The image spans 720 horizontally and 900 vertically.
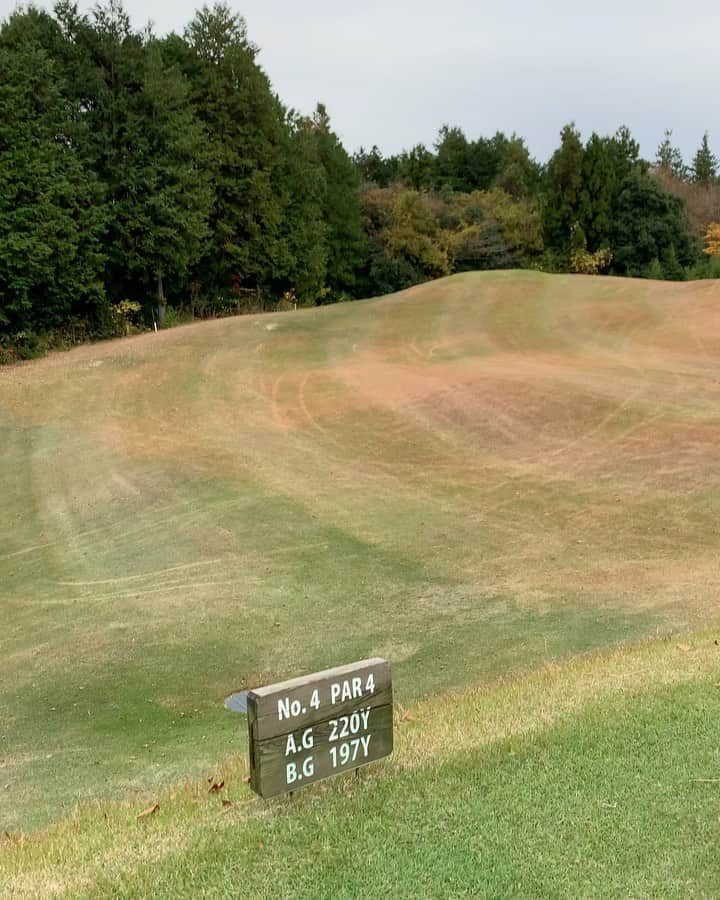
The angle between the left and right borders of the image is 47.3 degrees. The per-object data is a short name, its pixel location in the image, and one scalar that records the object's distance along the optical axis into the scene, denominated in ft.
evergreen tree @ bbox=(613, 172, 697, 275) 138.51
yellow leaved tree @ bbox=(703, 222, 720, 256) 137.80
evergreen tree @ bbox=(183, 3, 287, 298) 106.01
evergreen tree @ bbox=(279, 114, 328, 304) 115.65
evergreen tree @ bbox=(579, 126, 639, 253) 142.61
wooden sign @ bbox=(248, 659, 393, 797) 11.99
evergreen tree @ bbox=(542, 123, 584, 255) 143.43
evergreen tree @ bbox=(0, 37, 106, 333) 78.23
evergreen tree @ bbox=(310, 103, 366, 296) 138.41
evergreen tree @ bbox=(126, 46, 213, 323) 90.12
